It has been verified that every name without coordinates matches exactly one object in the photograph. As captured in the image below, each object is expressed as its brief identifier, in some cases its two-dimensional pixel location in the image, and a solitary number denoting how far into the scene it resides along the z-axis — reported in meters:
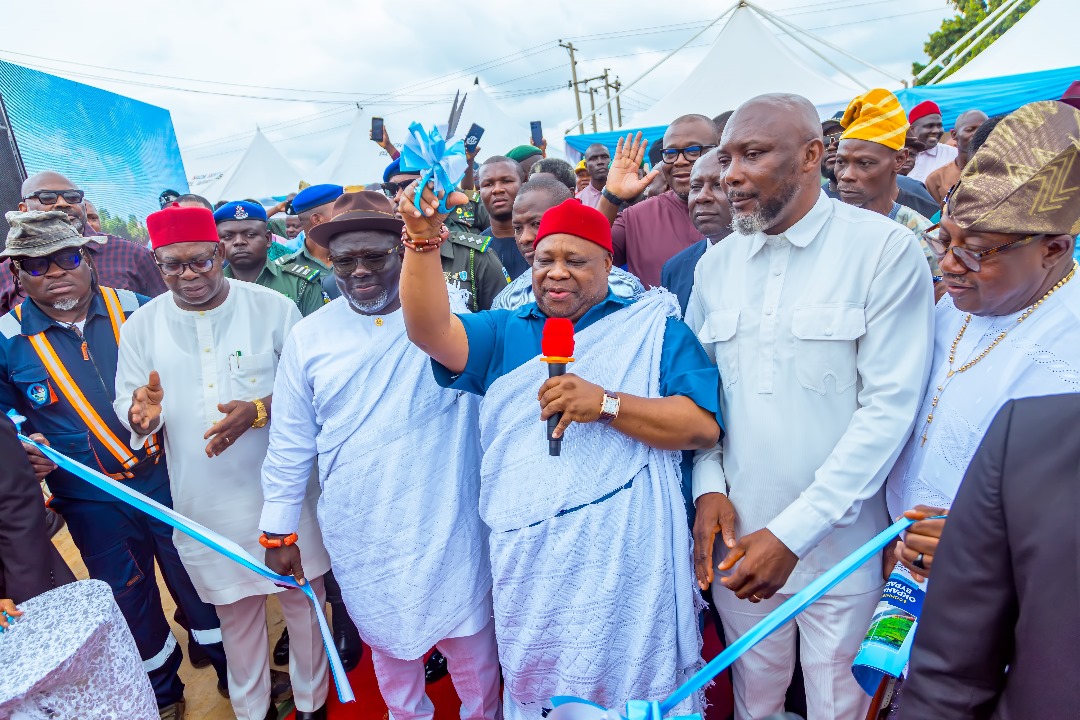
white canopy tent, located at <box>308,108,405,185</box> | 16.97
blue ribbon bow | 1.84
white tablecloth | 1.89
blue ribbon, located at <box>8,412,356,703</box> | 2.56
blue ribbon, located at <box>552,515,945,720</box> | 1.62
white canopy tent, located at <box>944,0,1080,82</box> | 9.77
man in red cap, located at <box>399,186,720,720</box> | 2.11
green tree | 22.28
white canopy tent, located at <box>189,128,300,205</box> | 18.05
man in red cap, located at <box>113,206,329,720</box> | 2.98
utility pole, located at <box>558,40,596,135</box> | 36.72
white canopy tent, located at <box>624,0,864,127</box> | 11.82
